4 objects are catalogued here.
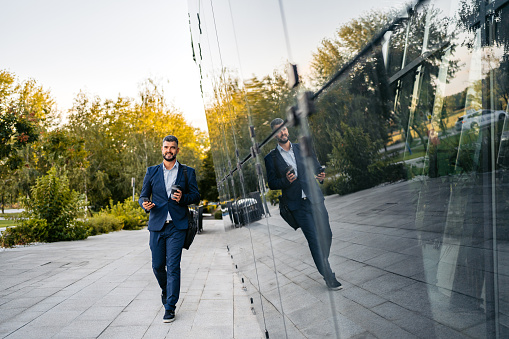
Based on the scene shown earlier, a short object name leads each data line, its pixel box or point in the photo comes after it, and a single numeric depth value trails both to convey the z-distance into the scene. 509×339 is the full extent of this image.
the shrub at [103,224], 16.36
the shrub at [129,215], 20.48
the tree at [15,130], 13.51
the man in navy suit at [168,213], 4.46
